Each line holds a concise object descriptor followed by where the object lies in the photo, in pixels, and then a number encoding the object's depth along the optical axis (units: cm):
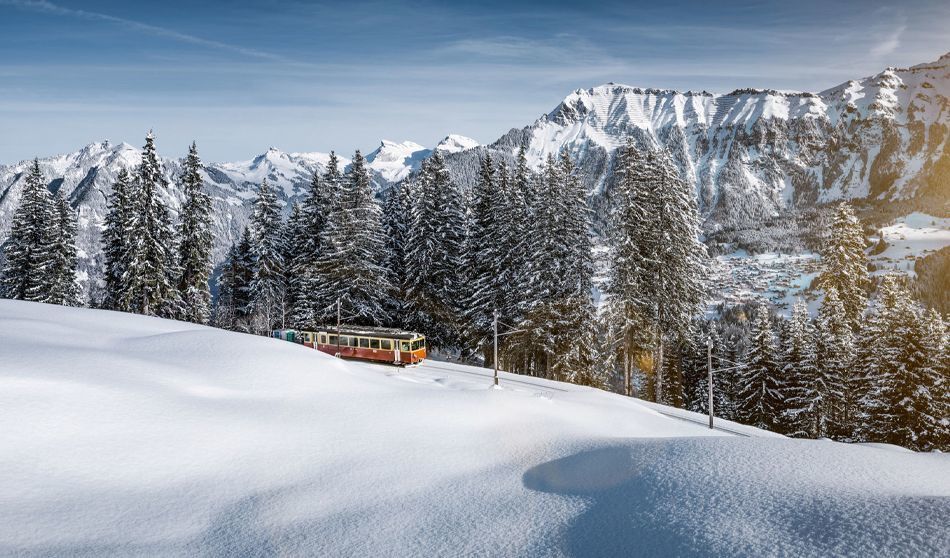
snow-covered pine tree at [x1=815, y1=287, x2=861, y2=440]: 3950
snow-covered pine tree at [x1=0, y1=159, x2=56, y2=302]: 4412
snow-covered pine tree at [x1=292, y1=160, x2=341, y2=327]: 4466
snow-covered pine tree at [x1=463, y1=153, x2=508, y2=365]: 4066
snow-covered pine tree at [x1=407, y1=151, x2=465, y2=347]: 4456
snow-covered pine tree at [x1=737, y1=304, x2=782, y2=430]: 4247
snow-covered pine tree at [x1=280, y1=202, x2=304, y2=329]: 5016
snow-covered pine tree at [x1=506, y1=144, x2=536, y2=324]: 3822
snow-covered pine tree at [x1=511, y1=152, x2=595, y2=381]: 3672
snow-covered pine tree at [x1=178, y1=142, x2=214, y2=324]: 4625
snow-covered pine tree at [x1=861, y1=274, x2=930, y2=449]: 3259
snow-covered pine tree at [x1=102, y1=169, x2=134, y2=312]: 4384
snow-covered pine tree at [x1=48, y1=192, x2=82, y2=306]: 4428
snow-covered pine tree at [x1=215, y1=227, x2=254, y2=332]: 5544
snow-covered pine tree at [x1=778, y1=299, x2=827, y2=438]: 3959
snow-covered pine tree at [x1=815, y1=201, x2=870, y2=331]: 4603
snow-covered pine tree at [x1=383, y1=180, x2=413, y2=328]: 4634
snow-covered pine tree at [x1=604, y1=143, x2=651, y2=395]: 3412
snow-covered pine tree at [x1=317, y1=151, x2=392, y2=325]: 4353
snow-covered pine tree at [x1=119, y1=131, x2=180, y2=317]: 4203
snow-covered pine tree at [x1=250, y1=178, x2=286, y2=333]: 5106
